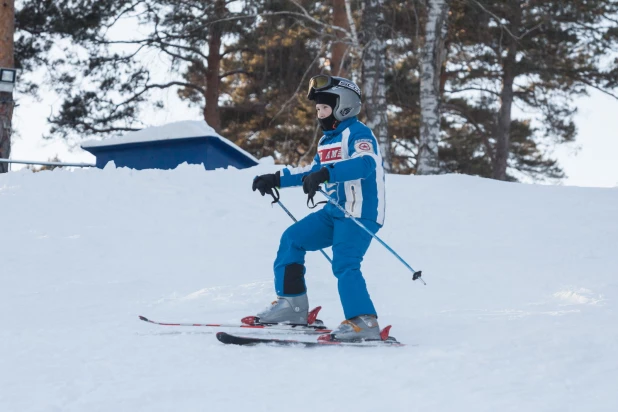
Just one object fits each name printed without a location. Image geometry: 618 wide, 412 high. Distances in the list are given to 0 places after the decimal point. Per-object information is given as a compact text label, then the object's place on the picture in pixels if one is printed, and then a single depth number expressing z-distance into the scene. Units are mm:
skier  9328
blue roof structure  25844
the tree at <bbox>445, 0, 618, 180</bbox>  41562
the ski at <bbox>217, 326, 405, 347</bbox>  9016
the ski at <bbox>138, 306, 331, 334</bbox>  9648
